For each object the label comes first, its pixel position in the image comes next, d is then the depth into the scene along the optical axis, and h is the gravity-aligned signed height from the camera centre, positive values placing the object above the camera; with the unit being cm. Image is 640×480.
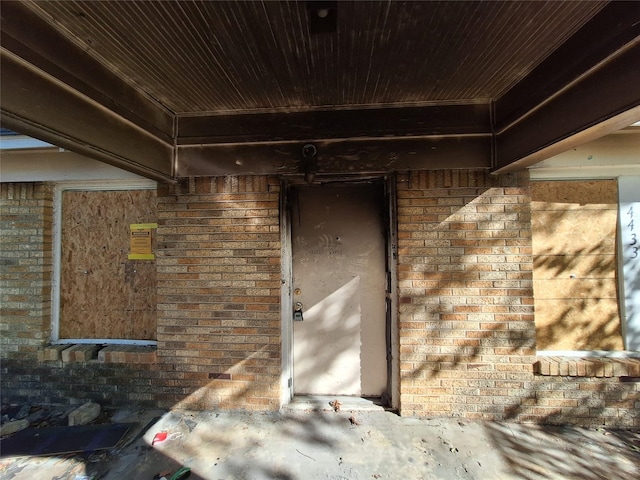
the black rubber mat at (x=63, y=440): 259 -187
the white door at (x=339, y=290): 327 -51
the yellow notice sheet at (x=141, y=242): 331 +8
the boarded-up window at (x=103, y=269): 332 -24
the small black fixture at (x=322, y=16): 163 +144
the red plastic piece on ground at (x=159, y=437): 264 -184
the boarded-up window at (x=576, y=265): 293 -21
